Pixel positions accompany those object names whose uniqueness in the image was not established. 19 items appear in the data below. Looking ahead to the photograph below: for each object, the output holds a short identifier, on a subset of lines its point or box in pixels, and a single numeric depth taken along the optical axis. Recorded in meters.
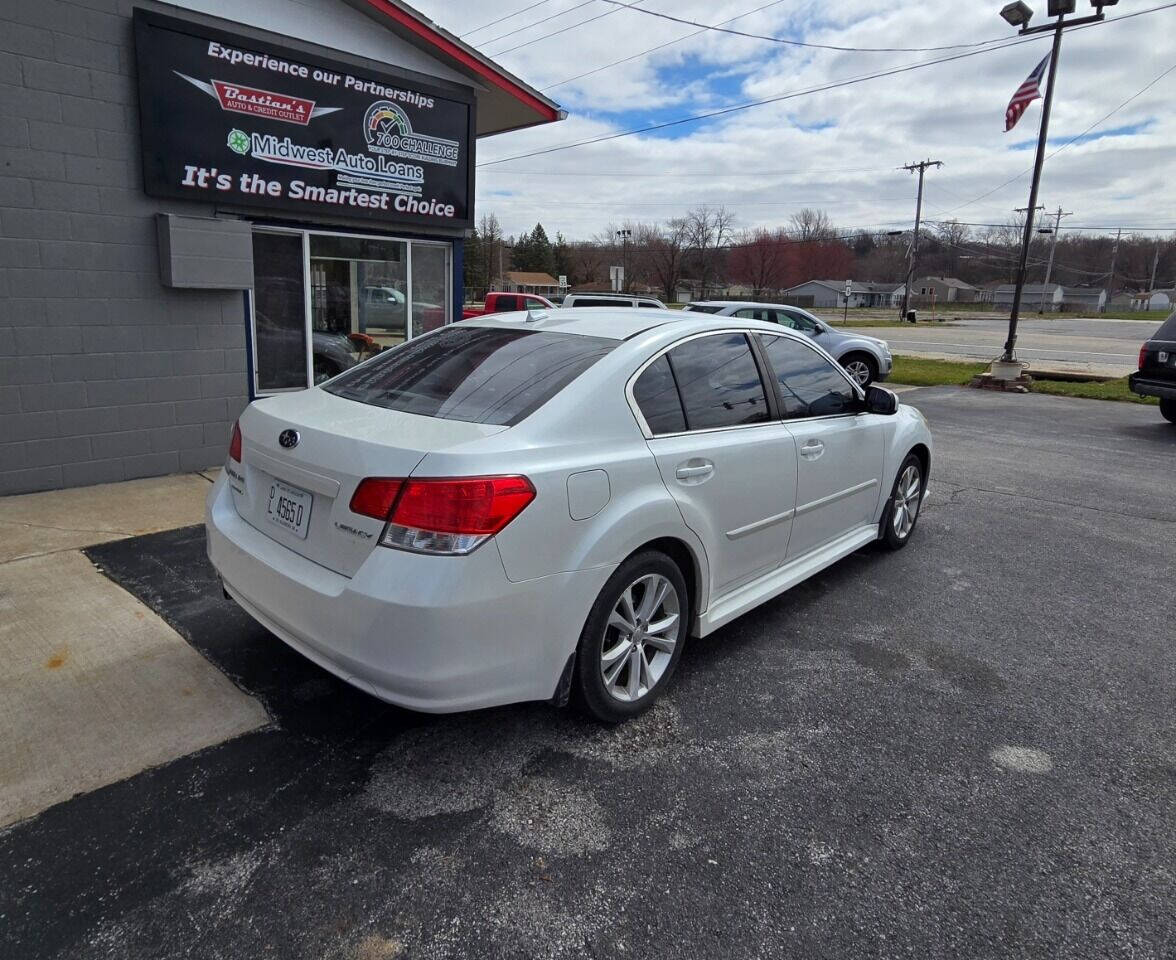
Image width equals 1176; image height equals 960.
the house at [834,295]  98.50
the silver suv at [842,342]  14.26
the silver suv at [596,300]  16.58
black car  10.62
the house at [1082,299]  113.56
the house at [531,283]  82.50
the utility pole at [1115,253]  105.56
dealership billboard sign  6.16
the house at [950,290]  120.62
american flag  13.48
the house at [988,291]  119.79
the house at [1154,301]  106.19
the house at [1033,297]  108.79
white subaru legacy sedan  2.43
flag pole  13.66
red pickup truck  20.03
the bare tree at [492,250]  78.75
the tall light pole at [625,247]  67.69
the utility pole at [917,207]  55.47
